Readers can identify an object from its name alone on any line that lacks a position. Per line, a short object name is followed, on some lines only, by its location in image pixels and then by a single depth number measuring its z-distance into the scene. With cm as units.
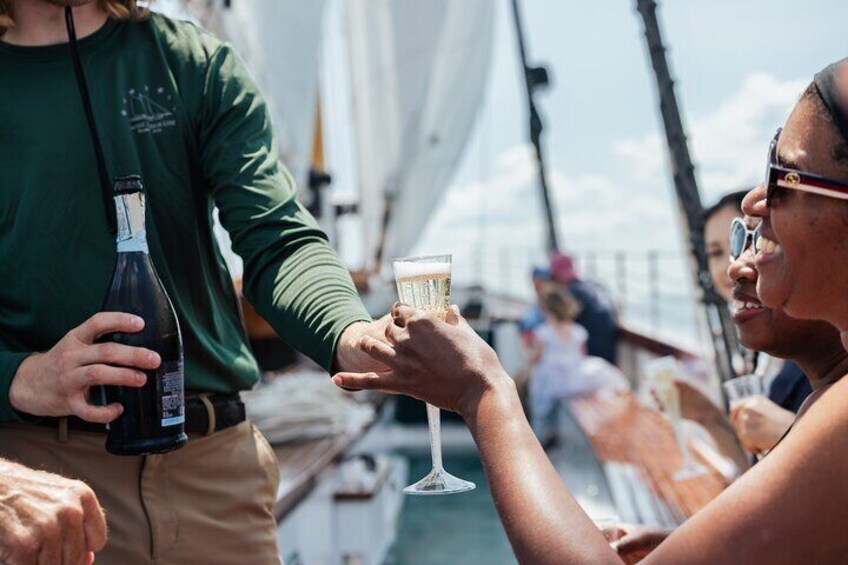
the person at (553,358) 732
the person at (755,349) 198
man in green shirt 171
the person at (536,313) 773
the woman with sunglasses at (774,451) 113
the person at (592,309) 804
